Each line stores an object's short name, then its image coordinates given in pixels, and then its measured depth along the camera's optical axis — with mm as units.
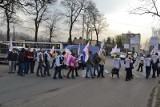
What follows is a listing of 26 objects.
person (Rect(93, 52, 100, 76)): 12426
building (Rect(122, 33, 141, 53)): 37520
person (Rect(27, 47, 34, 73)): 12384
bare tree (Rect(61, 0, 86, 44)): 39469
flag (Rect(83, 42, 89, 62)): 12386
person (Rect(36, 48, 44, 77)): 11917
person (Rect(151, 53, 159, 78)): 13046
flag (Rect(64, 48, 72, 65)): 12080
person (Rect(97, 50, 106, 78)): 12362
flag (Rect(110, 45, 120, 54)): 13570
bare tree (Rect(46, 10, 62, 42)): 40658
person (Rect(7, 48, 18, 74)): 12556
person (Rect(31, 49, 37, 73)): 12794
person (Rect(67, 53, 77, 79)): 11876
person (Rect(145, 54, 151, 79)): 12663
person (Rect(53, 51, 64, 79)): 11361
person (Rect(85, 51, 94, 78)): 12259
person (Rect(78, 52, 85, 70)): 15245
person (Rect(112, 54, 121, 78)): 12280
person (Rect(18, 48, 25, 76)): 11800
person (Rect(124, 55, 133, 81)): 11790
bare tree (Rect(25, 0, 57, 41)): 34382
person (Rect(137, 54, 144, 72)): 16786
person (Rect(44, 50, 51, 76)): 12089
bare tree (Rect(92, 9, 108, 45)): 42469
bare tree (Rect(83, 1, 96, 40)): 40682
